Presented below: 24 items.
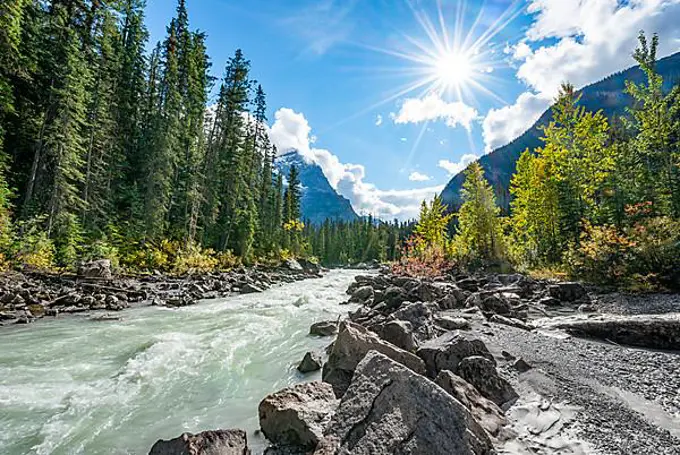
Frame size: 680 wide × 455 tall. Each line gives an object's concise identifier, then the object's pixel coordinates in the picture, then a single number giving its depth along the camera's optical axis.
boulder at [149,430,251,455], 2.49
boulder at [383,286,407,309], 9.94
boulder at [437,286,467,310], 10.25
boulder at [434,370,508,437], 3.09
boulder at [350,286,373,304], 14.77
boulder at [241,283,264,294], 17.42
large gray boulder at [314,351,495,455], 2.33
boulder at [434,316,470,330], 7.05
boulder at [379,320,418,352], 5.11
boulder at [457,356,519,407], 3.71
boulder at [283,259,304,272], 37.71
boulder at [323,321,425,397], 4.25
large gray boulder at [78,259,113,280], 13.57
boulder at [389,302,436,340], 6.36
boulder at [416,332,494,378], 4.30
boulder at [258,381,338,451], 3.13
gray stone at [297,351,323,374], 5.74
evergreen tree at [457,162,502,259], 24.89
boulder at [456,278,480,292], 13.64
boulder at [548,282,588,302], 10.08
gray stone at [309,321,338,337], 8.50
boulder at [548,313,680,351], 5.47
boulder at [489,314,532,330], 7.28
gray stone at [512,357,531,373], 4.52
